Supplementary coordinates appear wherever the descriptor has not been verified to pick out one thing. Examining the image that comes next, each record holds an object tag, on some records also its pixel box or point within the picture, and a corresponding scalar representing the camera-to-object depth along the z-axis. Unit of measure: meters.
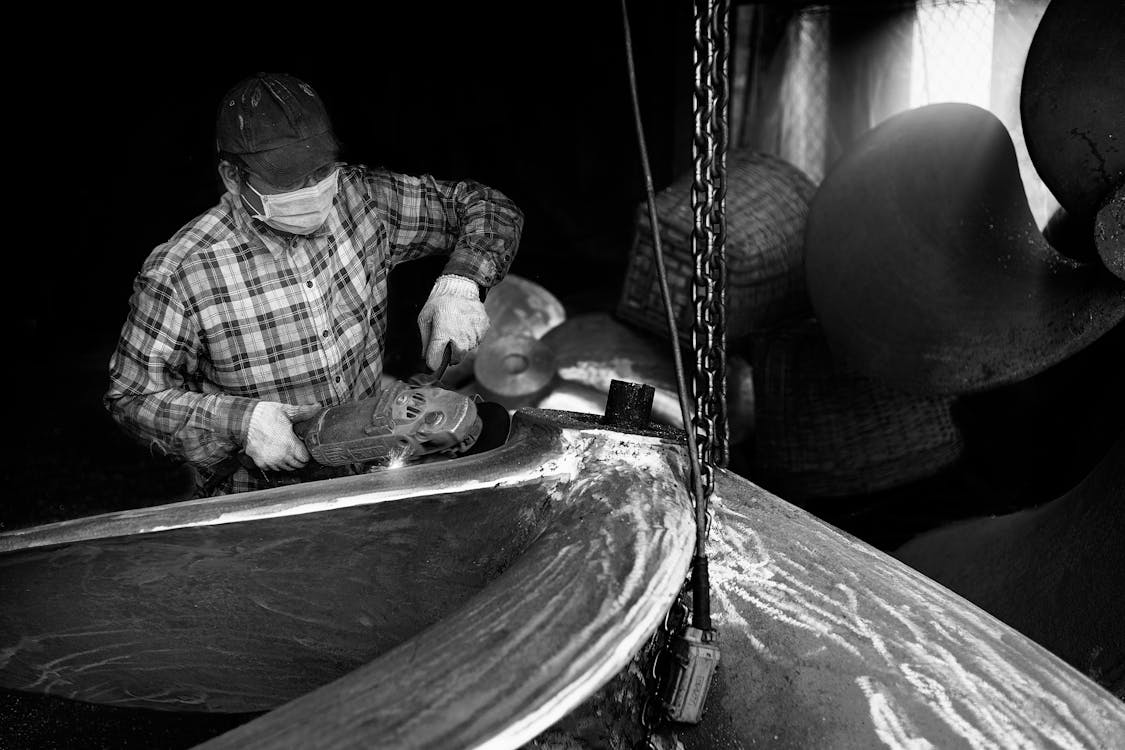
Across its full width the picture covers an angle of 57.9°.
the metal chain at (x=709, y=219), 1.60
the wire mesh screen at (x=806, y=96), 5.46
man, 1.93
